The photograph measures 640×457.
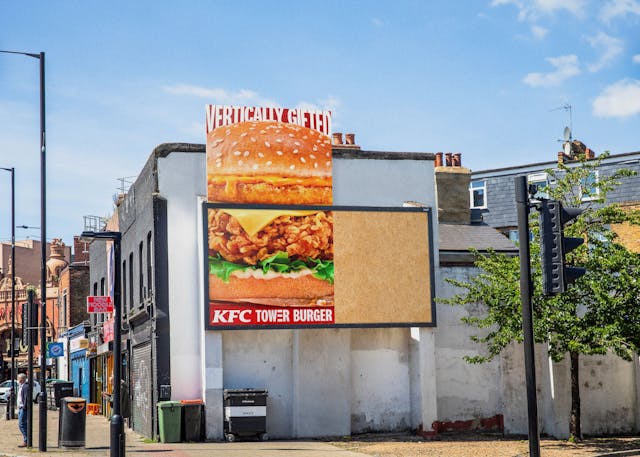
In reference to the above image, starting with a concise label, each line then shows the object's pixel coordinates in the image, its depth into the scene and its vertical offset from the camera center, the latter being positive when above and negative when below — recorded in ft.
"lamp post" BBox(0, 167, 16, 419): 112.27 +14.62
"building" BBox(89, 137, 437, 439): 80.18 +0.68
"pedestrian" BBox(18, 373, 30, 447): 75.46 -3.18
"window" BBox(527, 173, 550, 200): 153.76 +27.39
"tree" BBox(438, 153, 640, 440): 69.77 +3.92
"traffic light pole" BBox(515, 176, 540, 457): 41.78 +2.73
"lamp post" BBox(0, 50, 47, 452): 72.74 +13.29
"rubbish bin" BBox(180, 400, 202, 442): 77.51 -4.87
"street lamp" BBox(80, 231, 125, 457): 56.95 -0.17
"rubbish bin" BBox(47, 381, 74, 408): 136.05 -3.74
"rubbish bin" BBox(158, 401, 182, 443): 76.95 -4.76
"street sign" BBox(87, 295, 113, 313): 79.30 +4.60
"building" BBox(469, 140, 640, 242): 150.10 +26.87
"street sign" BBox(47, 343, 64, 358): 128.94 +1.63
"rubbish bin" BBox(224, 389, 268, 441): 76.89 -4.24
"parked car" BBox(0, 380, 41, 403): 194.53 -5.54
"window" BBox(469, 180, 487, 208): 163.22 +26.59
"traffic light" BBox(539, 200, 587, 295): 38.47 +4.16
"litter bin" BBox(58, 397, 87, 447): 72.54 -4.56
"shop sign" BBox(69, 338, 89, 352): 139.70 +2.72
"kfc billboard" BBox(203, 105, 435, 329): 79.25 +9.70
